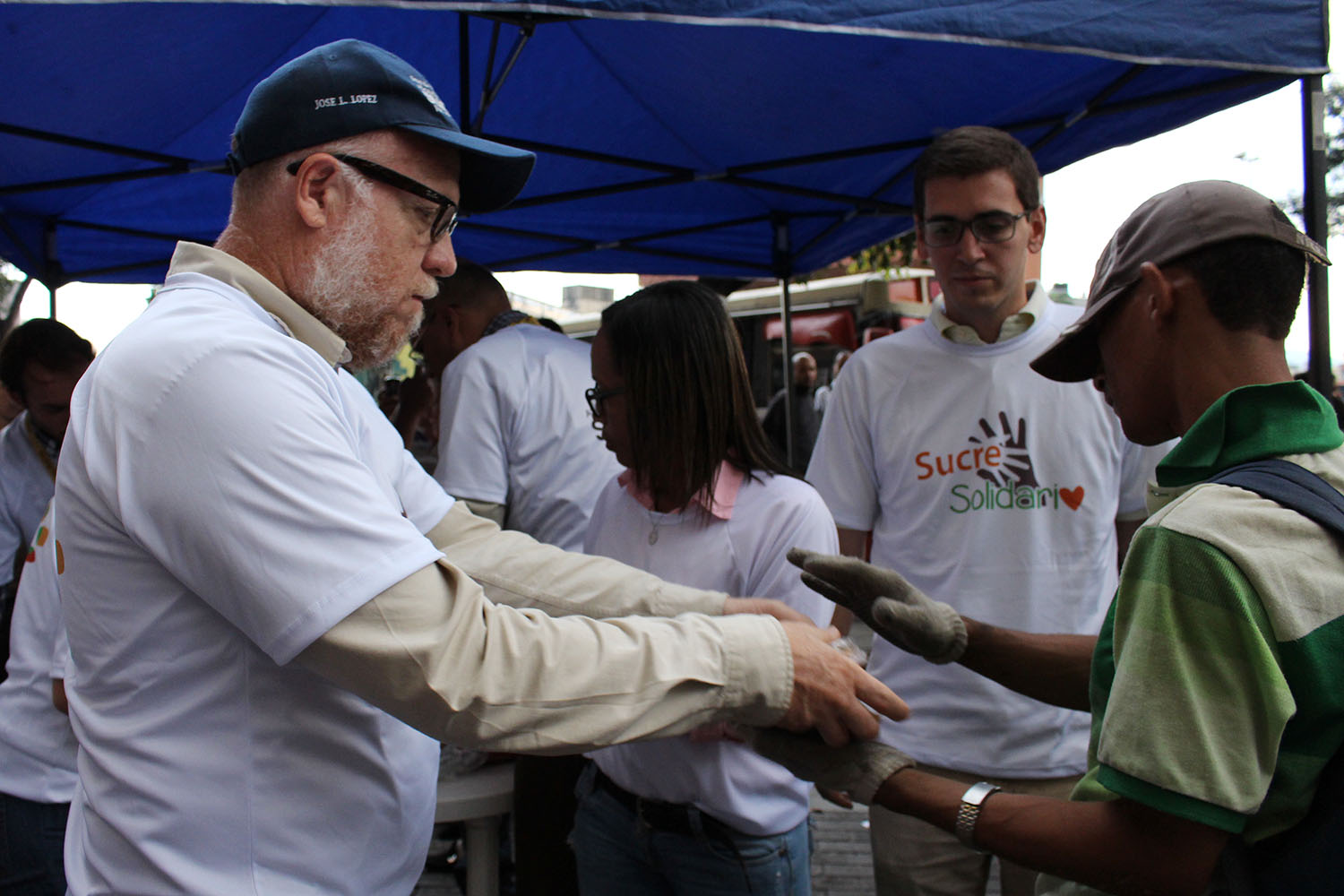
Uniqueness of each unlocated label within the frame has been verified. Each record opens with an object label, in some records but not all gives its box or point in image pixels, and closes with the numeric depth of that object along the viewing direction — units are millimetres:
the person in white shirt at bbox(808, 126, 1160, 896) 2467
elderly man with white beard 1197
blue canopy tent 2482
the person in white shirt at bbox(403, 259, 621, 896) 3201
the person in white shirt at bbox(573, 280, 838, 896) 2014
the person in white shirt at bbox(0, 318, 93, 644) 3365
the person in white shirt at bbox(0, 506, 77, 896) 2402
